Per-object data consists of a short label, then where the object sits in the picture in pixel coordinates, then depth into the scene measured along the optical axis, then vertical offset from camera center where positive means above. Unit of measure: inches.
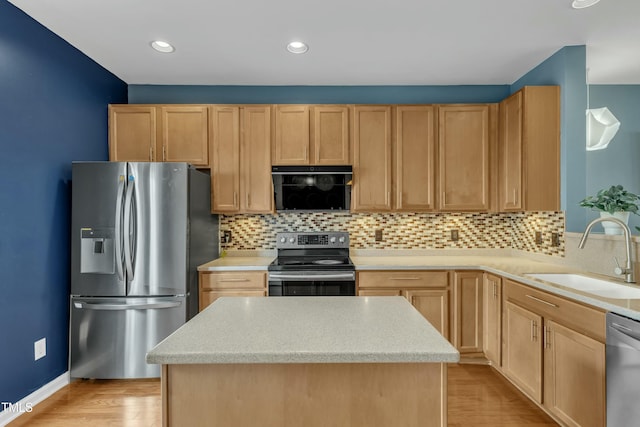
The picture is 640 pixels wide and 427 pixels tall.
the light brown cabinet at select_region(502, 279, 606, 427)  73.4 -33.5
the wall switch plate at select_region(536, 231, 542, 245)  129.5 -8.0
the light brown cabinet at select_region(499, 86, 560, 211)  116.5 +22.3
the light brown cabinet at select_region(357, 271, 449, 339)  126.4 -25.8
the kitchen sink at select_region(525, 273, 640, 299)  86.8 -18.4
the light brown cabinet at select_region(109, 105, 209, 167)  136.9 +31.5
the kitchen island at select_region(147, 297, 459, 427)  45.8 -22.5
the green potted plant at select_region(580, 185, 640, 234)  95.4 +2.9
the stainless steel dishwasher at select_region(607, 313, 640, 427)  63.0 -28.4
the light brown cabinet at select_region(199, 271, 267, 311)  125.6 -24.6
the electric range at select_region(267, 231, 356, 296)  124.3 -22.2
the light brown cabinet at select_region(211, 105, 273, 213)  137.6 +23.2
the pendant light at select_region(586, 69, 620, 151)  110.7 +27.4
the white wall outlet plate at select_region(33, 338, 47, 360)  101.1 -38.5
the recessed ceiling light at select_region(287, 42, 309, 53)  111.7 +53.5
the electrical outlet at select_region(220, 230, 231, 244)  149.2 -8.9
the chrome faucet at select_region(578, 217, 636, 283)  86.8 -7.7
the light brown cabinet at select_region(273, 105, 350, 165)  137.8 +31.1
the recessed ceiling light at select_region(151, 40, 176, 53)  110.7 +53.4
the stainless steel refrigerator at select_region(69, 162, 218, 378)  112.9 -15.3
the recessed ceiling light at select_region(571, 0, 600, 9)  89.5 +53.7
